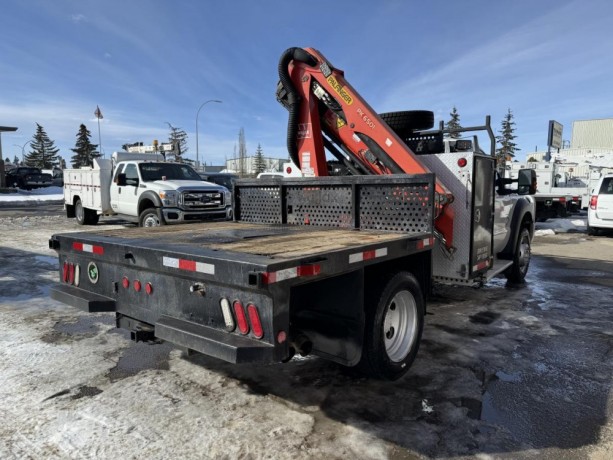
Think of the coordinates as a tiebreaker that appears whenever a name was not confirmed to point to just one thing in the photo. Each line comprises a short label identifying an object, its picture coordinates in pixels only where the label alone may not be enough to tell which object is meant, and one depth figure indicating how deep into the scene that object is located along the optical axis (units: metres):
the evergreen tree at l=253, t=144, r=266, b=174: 90.56
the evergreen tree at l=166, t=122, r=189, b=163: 76.19
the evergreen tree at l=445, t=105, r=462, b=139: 52.62
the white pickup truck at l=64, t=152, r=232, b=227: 11.15
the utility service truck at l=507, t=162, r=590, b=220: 15.80
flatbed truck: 2.62
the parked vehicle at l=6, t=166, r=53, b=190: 38.00
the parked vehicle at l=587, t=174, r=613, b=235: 13.09
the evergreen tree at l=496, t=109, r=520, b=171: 53.38
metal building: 67.81
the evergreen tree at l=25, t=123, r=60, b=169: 85.81
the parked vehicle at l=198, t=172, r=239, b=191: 21.39
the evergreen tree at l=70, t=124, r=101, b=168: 72.50
